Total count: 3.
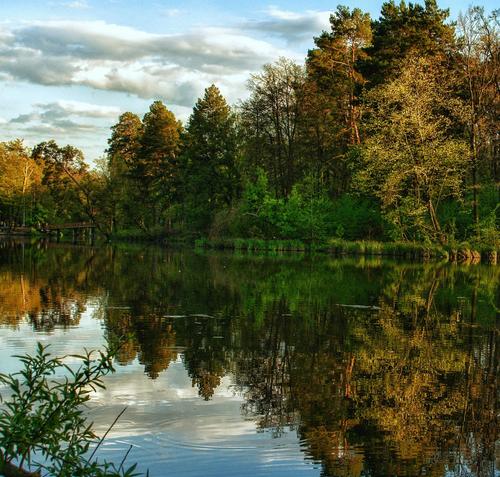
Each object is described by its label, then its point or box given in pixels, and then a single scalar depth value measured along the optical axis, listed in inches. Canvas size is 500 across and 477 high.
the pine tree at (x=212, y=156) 2709.2
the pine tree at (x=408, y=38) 1921.8
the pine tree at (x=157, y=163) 3110.2
